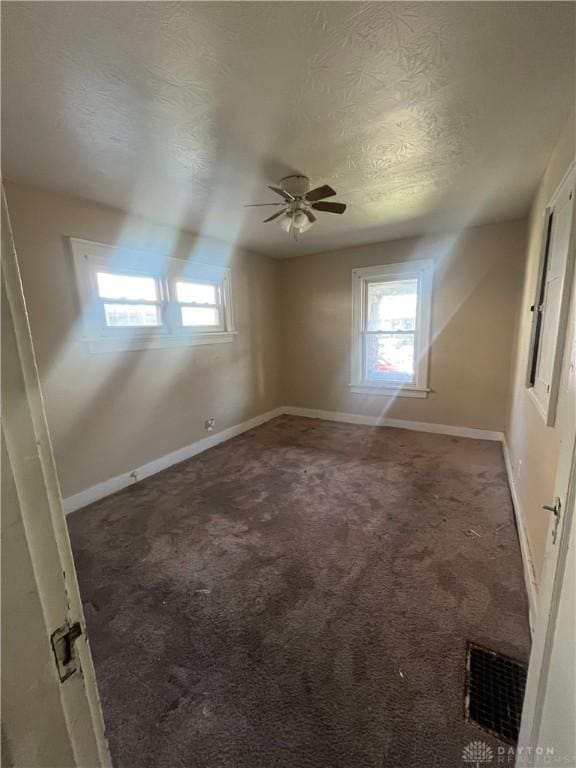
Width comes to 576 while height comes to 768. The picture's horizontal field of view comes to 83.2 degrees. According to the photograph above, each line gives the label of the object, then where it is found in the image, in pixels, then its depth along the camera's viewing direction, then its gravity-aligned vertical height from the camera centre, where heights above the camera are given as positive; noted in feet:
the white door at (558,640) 2.18 -2.42
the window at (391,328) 13.46 -0.44
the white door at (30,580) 1.34 -1.08
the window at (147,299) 8.96 +0.92
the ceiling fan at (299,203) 7.47 +2.86
